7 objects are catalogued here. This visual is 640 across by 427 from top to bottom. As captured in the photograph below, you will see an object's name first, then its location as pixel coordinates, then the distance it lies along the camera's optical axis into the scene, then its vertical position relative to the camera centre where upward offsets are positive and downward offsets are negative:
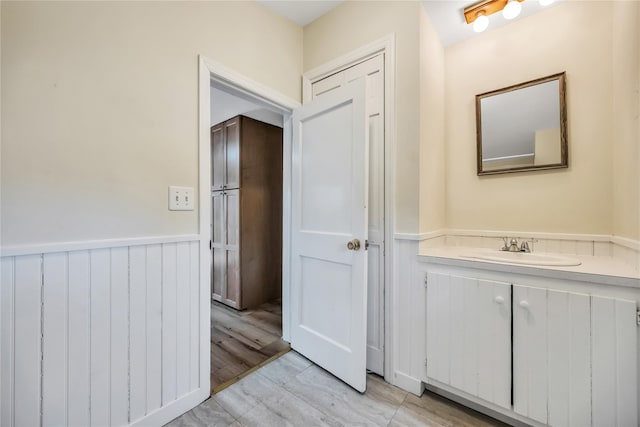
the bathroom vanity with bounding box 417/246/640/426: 1.00 -0.57
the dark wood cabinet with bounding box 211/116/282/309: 2.76 +0.03
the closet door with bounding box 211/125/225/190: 2.95 +0.70
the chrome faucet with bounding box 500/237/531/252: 1.51 -0.20
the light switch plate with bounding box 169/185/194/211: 1.28 +0.09
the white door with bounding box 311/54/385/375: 1.61 -0.01
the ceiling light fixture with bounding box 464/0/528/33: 1.46 +1.24
